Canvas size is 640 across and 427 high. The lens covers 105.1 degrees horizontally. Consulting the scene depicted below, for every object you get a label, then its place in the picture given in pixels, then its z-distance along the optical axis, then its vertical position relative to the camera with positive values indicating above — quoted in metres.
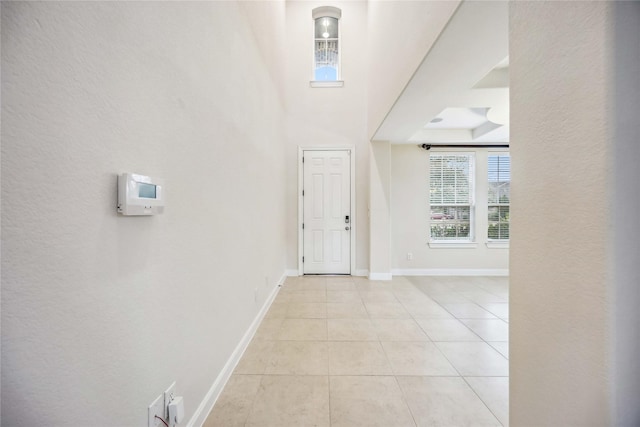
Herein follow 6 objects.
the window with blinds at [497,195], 4.56 +0.38
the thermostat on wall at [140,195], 0.79 +0.07
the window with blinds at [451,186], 4.59 +0.55
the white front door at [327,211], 4.38 +0.07
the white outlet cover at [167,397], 1.02 -0.78
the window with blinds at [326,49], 4.53 +3.11
